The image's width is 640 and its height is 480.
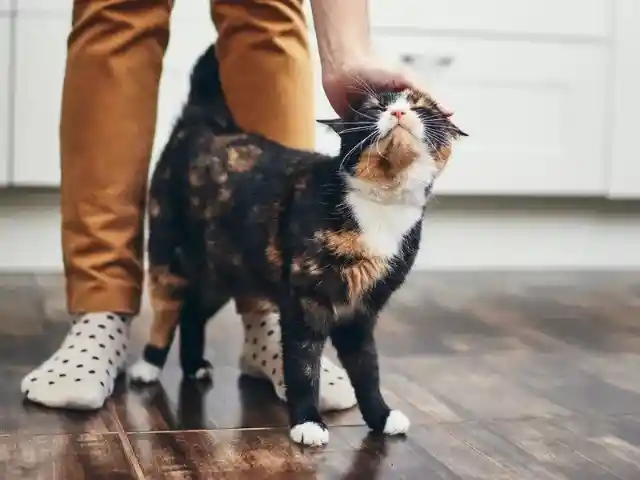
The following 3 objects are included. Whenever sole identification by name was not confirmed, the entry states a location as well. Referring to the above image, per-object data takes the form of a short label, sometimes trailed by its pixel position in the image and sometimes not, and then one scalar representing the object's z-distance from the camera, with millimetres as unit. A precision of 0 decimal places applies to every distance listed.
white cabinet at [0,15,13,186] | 2995
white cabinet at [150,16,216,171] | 3081
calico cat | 1857
